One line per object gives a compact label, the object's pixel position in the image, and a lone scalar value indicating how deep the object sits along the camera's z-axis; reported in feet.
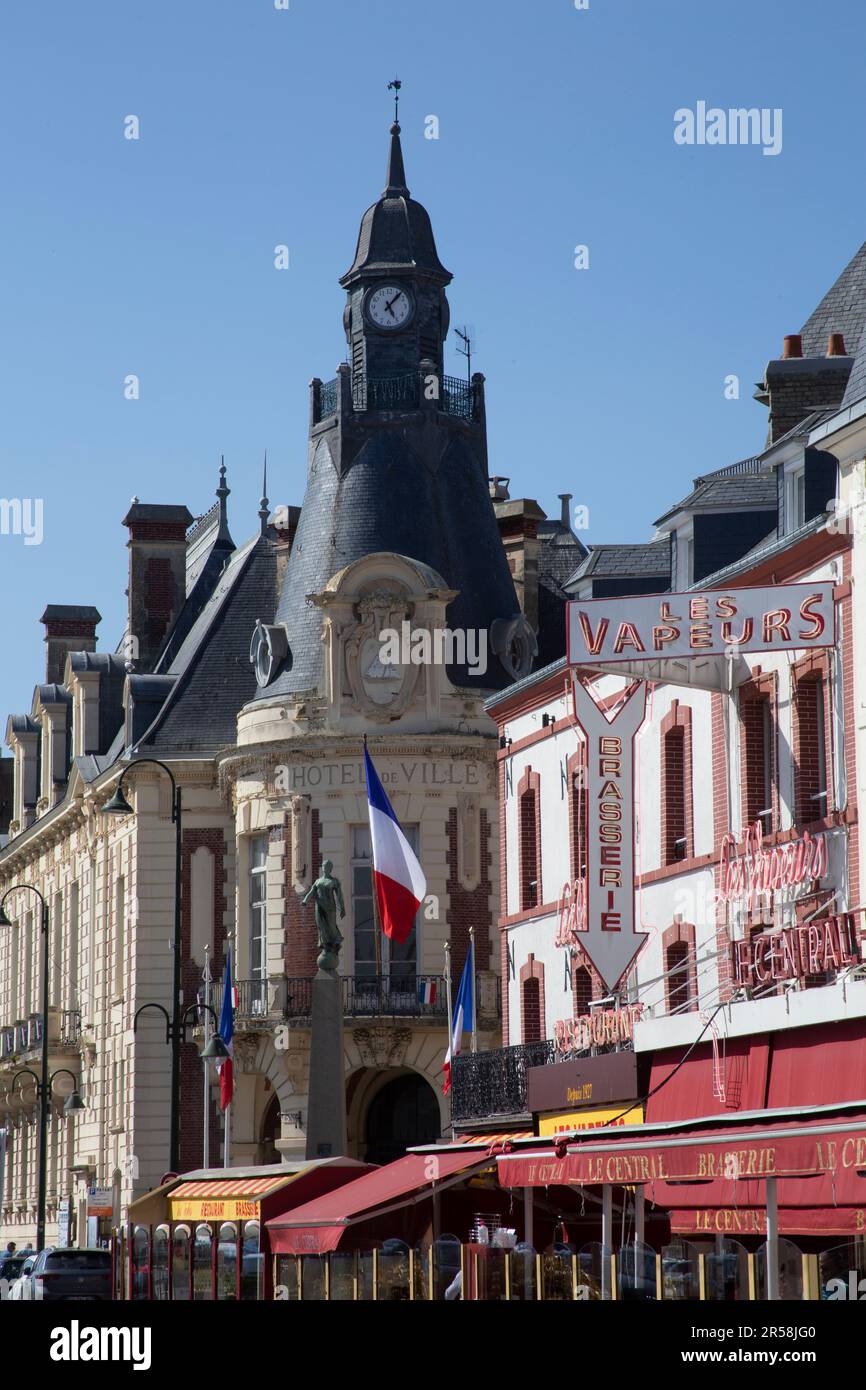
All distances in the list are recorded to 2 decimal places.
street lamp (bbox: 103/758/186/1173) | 129.70
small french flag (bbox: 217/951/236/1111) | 159.02
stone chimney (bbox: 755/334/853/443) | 127.44
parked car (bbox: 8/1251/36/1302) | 129.12
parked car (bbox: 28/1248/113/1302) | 126.41
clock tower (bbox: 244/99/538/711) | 170.91
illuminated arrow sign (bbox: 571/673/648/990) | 107.24
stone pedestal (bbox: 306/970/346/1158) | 113.39
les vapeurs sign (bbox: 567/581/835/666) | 94.94
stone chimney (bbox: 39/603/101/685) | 249.96
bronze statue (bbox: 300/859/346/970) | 114.32
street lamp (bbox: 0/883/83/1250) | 186.19
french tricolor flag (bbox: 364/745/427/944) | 117.91
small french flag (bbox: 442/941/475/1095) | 141.08
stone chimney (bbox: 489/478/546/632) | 190.70
